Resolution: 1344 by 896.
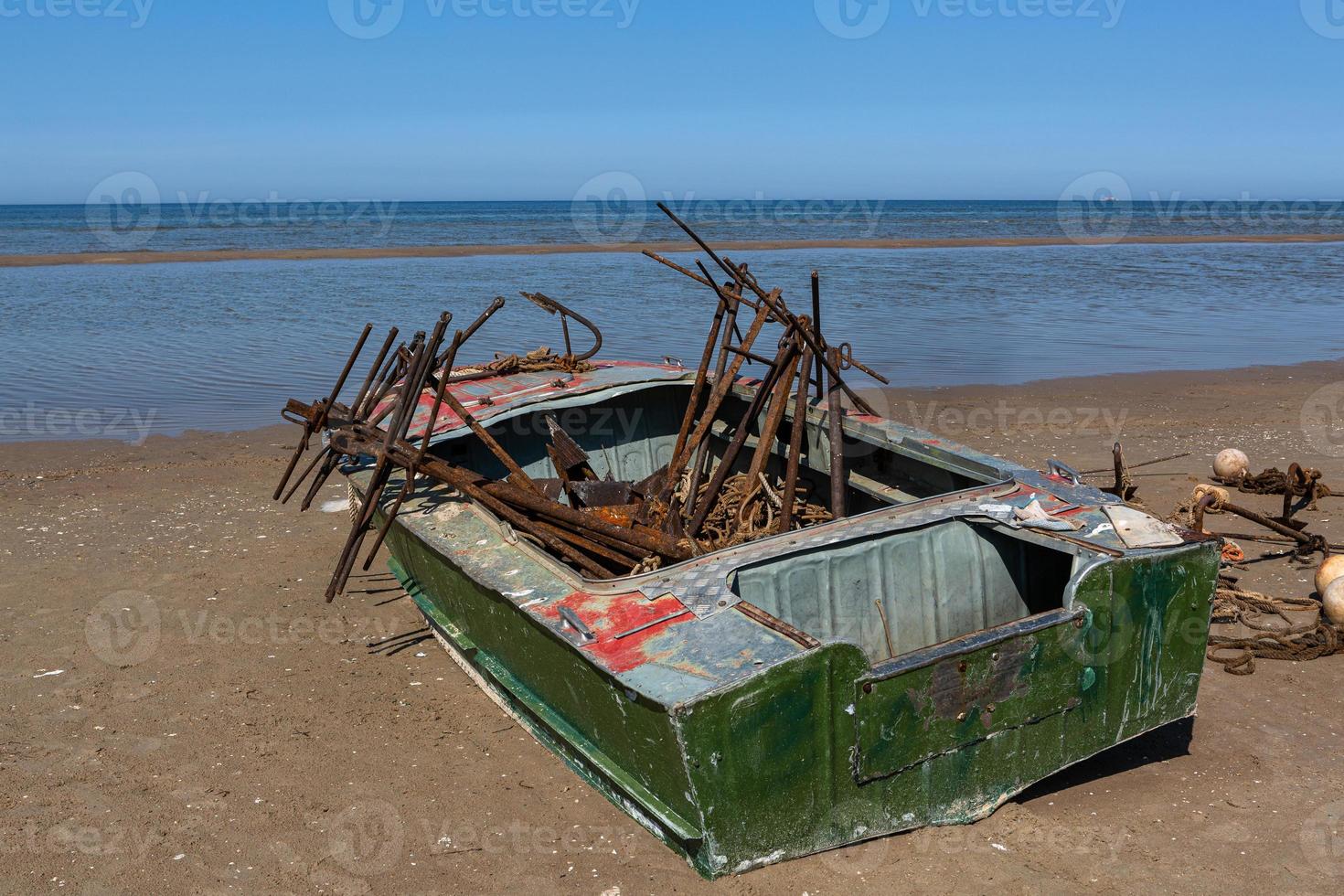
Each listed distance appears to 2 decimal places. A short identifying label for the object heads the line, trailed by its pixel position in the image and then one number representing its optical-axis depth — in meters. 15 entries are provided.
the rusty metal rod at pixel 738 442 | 5.71
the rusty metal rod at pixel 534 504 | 4.97
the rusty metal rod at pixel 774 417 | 5.98
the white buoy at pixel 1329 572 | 6.03
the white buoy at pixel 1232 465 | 8.45
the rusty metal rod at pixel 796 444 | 5.54
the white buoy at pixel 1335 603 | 5.75
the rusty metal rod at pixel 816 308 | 5.56
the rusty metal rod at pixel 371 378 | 6.08
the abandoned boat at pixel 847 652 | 3.61
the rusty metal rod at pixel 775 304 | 5.69
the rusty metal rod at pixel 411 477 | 5.29
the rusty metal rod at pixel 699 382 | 6.56
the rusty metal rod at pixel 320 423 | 6.24
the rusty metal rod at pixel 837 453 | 5.49
